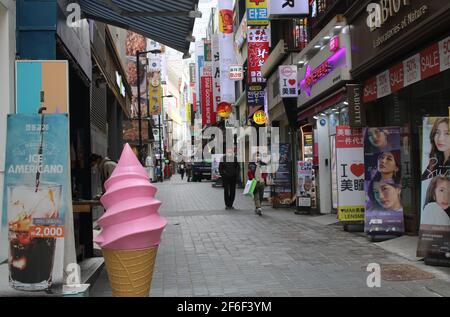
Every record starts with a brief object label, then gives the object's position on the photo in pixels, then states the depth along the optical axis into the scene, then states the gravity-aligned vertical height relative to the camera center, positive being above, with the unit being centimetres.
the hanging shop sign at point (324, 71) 1302 +269
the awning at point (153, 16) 817 +258
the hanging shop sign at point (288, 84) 1805 +291
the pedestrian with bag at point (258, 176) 1643 -21
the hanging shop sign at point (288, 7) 1549 +467
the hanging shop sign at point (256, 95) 2603 +365
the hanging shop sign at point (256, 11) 2242 +664
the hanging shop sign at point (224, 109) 3628 +423
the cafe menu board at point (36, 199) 487 -21
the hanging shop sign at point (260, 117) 2588 +256
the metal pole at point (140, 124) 3504 +328
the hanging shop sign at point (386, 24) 883 +266
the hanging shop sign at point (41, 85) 545 +92
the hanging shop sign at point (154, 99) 5605 +781
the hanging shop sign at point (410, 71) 871 +175
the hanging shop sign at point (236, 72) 3244 +594
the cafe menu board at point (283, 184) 1812 -48
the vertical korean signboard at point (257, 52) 2481 +560
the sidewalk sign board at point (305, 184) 1592 -43
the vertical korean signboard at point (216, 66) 4147 +827
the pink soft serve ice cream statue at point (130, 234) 467 -53
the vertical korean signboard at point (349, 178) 1129 -21
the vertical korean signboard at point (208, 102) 4834 +643
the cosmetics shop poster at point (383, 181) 1030 -27
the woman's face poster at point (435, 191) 763 -36
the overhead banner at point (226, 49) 3628 +820
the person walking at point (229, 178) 1852 -24
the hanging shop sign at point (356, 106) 1180 +138
